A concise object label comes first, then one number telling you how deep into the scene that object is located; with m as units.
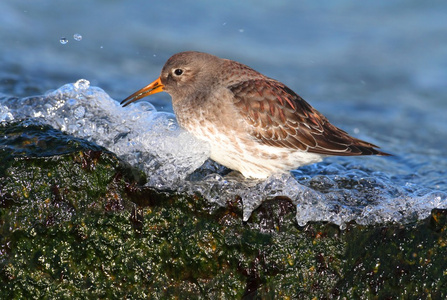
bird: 10.98
